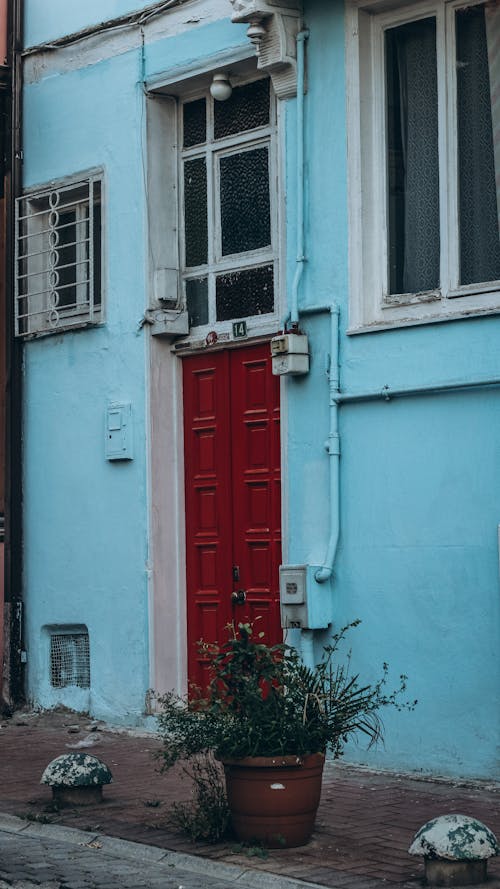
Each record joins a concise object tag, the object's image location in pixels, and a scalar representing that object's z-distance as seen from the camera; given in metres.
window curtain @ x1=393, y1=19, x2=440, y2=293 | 9.98
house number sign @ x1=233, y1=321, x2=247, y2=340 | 11.36
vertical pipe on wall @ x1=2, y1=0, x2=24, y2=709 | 12.91
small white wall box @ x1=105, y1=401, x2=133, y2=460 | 12.03
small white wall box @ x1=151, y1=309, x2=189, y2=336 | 11.83
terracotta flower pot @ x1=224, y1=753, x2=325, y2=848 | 7.45
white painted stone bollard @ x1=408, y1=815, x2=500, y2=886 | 6.82
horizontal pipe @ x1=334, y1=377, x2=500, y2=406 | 9.26
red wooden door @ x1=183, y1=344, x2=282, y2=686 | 11.09
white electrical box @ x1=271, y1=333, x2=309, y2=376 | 10.36
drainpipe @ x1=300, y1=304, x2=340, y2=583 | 10.13
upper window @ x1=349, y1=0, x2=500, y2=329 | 9.65
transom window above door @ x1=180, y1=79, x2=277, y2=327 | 11.38
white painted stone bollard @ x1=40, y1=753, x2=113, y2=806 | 8.83
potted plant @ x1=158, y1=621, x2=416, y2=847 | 7.48
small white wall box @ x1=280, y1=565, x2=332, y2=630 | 10.12
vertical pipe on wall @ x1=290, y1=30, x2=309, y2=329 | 10.47
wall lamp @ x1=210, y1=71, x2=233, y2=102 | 11.46
